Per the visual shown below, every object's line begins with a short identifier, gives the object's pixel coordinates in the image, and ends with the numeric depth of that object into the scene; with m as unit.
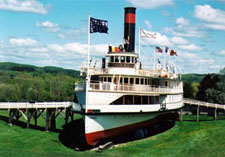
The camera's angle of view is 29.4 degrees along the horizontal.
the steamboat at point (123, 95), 38.19
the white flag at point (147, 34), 49.31
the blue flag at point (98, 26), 39.16
